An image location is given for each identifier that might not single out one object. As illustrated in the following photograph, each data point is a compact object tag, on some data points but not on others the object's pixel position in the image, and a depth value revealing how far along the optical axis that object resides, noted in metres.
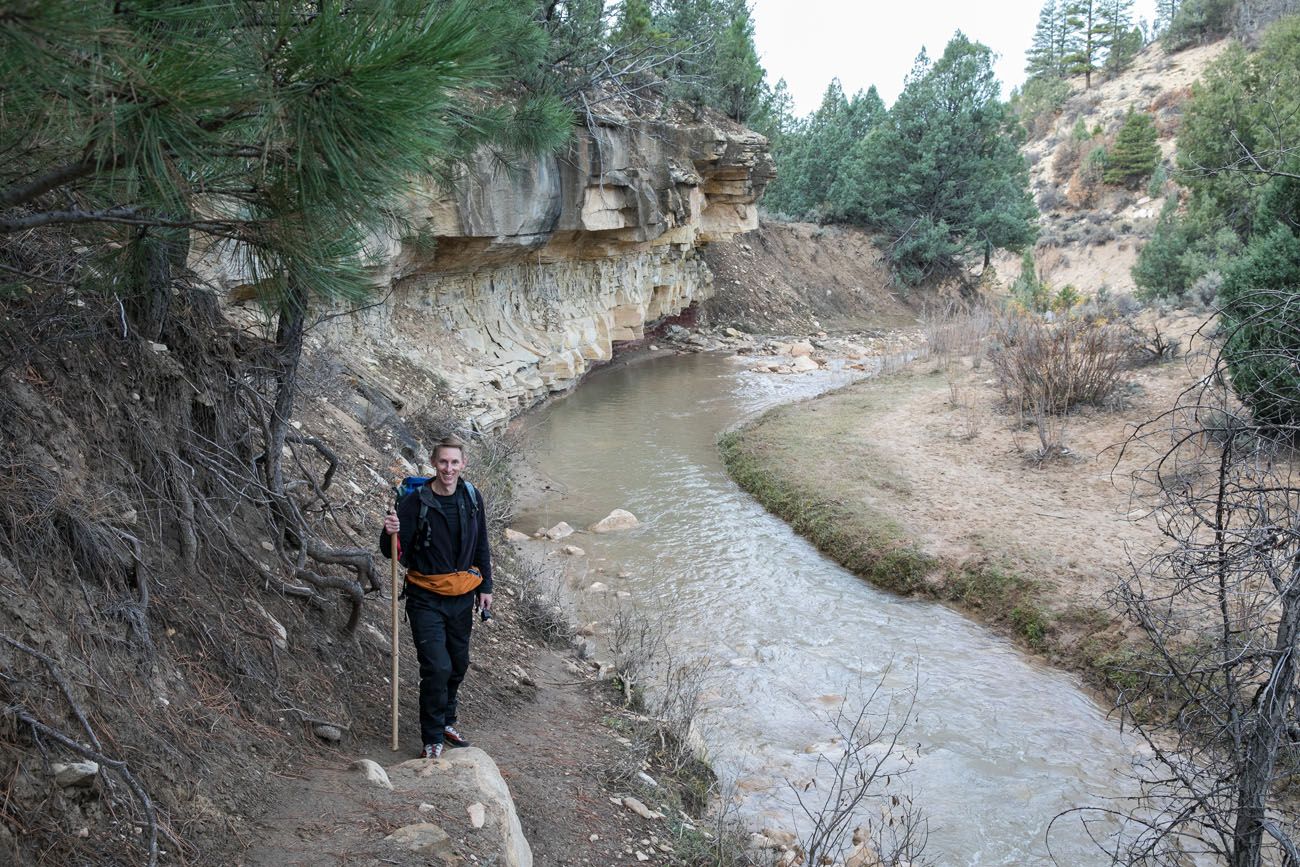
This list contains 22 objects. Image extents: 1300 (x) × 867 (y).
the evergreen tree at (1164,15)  57.50
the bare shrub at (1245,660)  3.60
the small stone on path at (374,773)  3.93
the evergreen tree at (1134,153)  40.91
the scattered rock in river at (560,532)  10.91
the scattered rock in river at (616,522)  11.33
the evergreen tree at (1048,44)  62.88
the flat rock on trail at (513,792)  3.46
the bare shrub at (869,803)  4.99
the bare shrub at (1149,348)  16.19
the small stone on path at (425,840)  3.49
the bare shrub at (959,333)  20.64
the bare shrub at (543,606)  7.38
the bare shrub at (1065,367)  14.03
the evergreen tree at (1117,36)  56.41
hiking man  4.53
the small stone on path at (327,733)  4.32
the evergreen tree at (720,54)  23.40
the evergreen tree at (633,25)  16.38
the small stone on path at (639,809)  4.82
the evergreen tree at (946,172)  31.94
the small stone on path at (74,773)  2.95
